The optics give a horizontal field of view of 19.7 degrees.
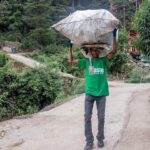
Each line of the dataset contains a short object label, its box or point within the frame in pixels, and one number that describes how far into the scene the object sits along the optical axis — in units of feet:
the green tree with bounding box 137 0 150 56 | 34.88
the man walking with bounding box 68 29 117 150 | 20.33
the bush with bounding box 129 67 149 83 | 79.17
